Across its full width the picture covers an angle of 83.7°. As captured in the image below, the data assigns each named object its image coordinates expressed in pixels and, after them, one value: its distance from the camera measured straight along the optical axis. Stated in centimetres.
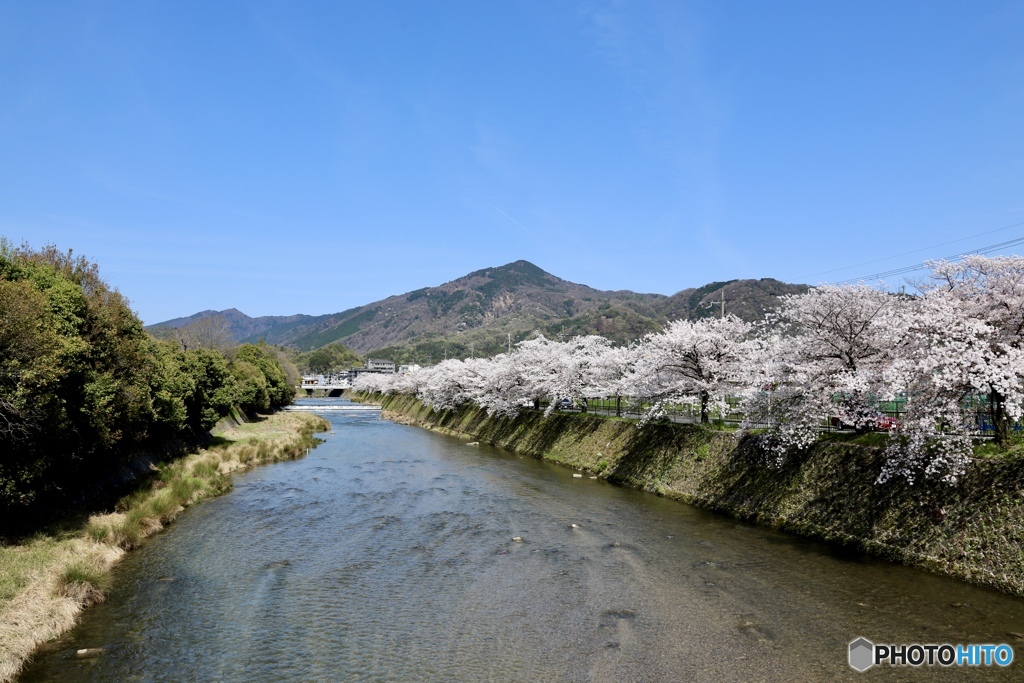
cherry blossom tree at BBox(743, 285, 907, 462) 2316
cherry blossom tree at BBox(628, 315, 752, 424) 3431
